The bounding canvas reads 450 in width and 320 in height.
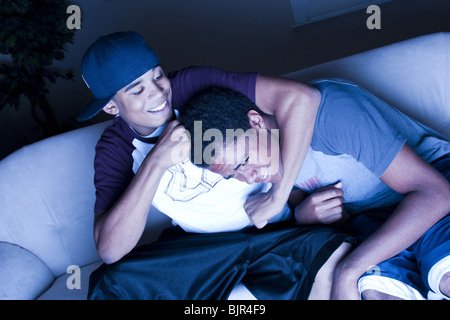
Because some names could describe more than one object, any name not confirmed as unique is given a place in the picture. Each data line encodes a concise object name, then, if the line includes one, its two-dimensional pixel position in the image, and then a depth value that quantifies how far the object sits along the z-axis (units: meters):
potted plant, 2.00
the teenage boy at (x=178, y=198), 1.20
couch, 1.49
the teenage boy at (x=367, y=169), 1.06
